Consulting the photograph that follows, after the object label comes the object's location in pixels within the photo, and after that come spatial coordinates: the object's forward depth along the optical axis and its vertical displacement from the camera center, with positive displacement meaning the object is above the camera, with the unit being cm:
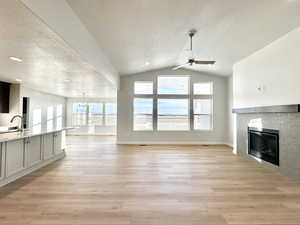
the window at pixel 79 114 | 1125 +14
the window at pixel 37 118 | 812 -9
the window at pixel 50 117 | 930 -5
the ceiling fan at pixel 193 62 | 398 +122
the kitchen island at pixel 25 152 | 305 -73
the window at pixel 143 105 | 778 +49
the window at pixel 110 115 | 1134 +9
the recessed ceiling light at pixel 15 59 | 349 +113
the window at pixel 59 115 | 1023 +7
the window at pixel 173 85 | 786 +137
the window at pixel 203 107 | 780 +43
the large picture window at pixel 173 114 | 782 +12
